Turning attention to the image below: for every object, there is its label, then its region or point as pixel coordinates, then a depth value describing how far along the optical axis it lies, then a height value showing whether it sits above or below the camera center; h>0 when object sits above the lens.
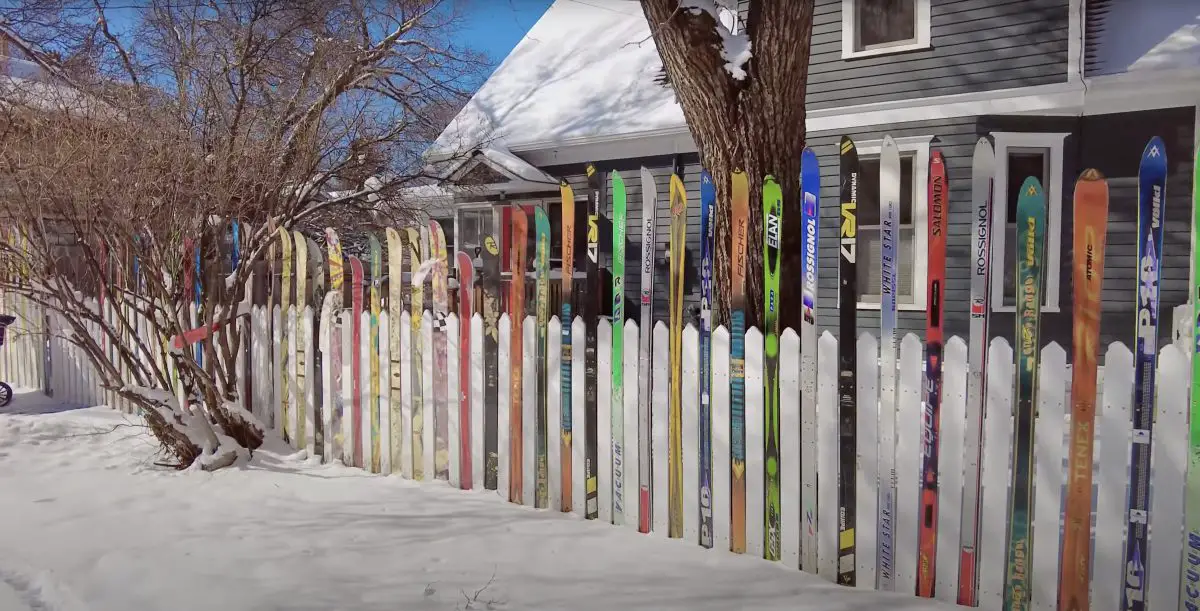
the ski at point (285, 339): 4.85 -0.41
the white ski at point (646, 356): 3.33 -0.37
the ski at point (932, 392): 2.69 -0.43
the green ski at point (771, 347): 2.97 -0.29
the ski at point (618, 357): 3.42 -0.38
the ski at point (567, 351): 3.62 -0.37
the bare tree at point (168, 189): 4.48 +0.54
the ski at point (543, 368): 3.70 -0.47
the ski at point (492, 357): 3.90 -0.43
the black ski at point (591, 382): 3.54 -0.51
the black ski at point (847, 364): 2.79 -0.35
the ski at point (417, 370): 4.19 -0.53
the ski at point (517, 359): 3.79 -0.43
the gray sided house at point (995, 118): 7.42 +1.67
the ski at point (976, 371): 2.60 -0.35
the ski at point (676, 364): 3.26 -0.39
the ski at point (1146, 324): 2.33 -0.17
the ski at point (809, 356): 2.89 -0.32
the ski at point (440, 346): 4.14 -0.39
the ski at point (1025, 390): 2.53 -0.40
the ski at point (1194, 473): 2.27 -0.62
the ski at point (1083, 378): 2.41 -0.35
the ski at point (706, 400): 3.20 -0.54
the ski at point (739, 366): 3.08 -0.38
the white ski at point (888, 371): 2.75 -0.36
